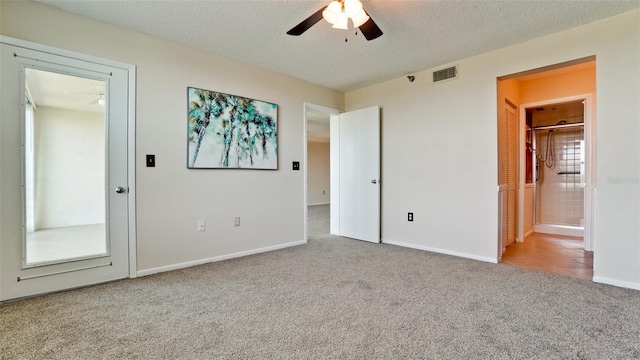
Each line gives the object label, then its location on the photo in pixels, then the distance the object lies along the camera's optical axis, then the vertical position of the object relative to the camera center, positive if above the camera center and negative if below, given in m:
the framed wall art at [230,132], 3.07 +0.54
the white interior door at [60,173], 2.18 +0.04
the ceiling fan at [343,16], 1.90 +1.12
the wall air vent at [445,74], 3.42 +1.27
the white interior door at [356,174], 4.17 +0.06
